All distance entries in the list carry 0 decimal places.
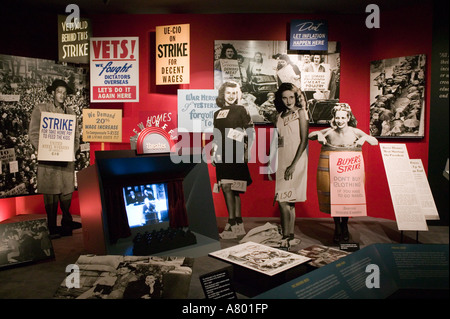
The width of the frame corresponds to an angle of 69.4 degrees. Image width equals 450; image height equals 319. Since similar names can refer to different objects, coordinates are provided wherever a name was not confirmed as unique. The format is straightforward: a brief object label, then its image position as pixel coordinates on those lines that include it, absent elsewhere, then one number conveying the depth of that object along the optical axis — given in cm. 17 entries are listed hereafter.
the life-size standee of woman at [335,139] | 343
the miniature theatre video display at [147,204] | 254
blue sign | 461
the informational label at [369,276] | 166
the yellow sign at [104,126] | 421
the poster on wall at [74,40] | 423
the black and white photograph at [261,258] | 210
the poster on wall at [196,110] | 455
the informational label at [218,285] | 182
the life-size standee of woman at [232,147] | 381
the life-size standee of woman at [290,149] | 335
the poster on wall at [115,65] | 439
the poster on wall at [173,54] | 440
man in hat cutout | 378
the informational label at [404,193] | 328
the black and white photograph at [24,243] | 287
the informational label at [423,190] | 316
